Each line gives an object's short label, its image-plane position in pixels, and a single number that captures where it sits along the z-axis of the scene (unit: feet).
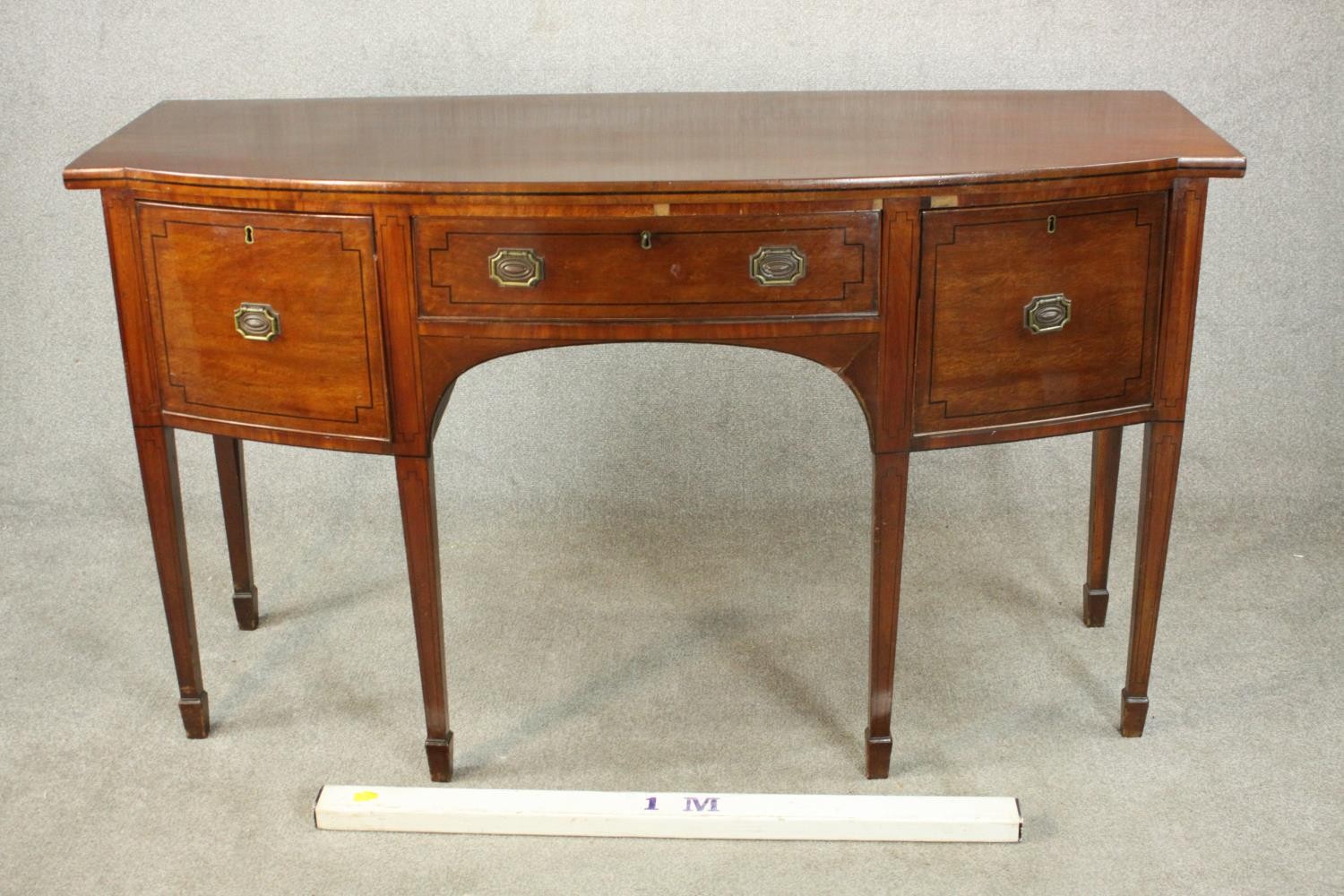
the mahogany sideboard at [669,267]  6.89
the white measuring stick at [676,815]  7.56
